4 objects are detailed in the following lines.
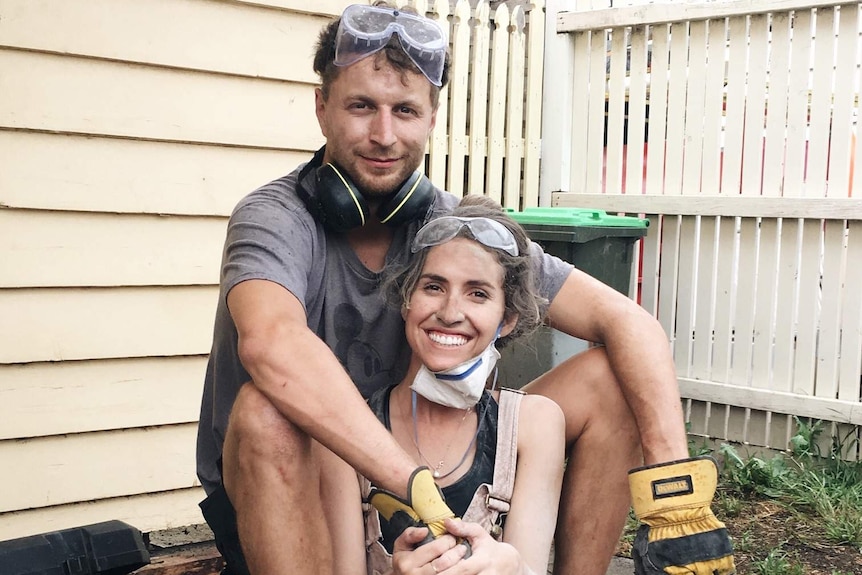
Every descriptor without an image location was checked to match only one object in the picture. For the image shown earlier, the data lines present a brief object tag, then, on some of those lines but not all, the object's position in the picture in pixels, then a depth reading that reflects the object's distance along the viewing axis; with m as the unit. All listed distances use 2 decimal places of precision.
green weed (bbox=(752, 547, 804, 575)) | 3.59
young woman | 2.49
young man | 2.22
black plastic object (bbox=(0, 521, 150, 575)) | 2.19
